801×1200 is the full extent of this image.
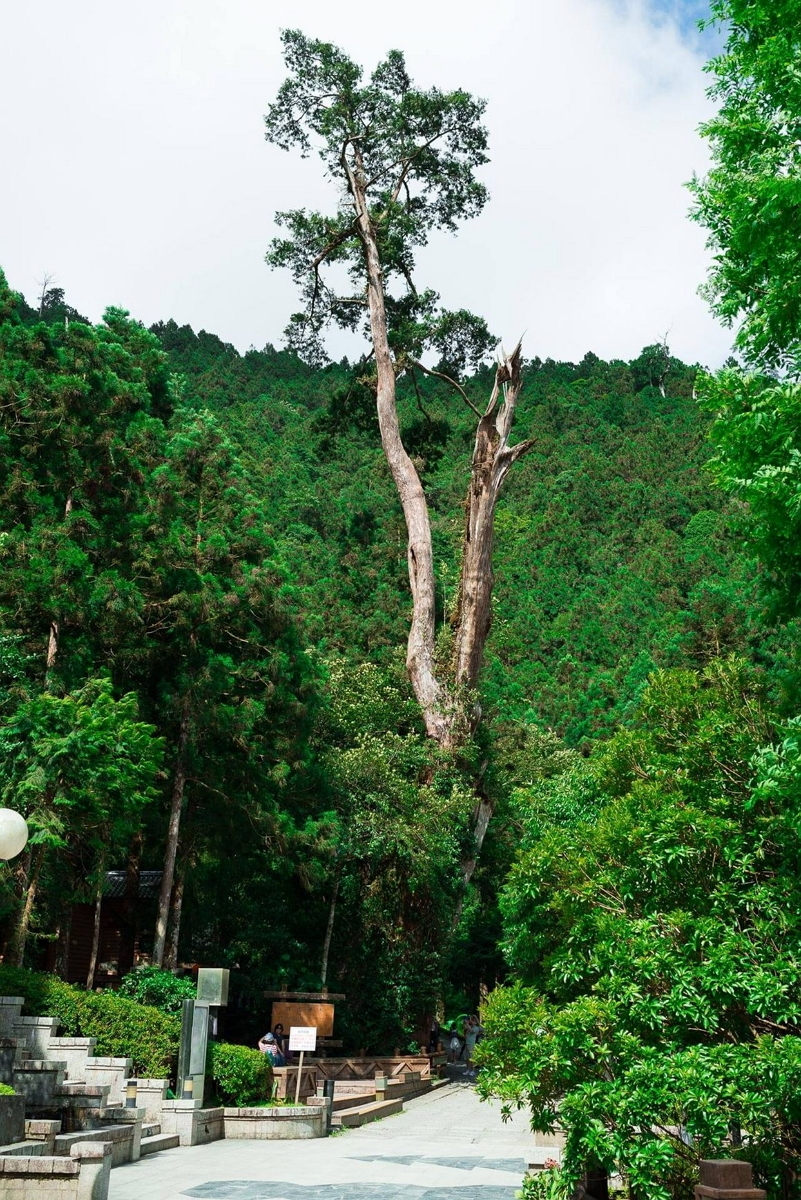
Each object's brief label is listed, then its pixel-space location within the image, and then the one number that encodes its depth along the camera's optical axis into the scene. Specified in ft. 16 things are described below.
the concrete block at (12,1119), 28.78
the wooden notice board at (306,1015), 62.13
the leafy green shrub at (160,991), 54.85
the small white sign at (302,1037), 49.98
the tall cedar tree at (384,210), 95.61
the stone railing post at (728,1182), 16.56
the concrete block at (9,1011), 45.73
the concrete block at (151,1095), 43.62
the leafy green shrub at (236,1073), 49.26
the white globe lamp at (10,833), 26.63
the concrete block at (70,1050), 45.73
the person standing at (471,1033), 92.58
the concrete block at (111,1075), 44.19
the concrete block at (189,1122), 42.22
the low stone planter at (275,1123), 45.73
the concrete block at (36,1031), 45.83
